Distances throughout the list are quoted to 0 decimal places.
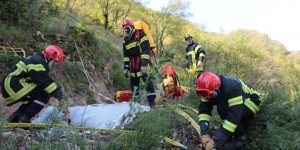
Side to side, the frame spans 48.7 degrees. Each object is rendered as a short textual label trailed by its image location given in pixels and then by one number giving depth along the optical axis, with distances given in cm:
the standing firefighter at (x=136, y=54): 698
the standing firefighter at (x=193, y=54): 983
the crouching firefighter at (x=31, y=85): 504
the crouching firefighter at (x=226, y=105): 412
